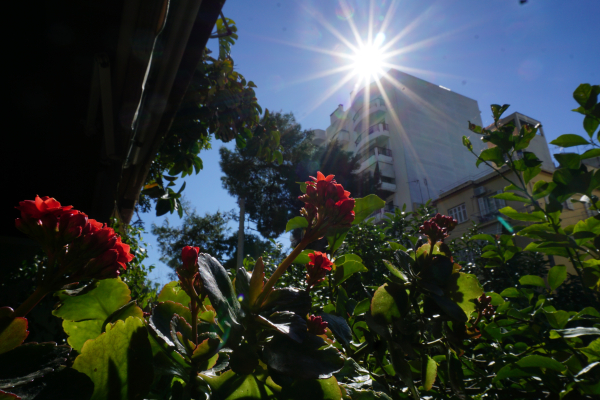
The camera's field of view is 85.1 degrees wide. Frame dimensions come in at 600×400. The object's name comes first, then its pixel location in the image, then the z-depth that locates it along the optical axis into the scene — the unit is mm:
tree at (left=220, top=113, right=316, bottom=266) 18797
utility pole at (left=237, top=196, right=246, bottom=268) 9809
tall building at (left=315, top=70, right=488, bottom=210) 23016
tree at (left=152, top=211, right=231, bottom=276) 19469
